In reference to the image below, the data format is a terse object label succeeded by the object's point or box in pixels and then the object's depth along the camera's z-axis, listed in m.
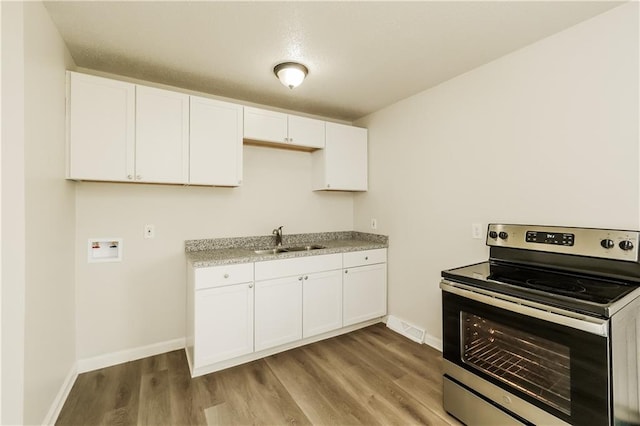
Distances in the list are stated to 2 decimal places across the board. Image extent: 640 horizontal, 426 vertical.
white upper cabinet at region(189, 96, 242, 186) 2.35
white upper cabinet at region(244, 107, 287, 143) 2.58
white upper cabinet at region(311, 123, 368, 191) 3.06
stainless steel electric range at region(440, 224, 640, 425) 1.24
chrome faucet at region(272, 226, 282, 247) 2.99
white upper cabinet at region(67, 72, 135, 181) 1.97
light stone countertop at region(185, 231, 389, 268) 2.31
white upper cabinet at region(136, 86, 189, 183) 2.16
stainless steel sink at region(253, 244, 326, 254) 2.82
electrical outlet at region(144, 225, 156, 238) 2.46
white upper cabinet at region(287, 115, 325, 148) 2.82
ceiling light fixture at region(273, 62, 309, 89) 2.16
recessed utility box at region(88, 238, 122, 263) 2.29
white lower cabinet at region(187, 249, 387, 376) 2.19
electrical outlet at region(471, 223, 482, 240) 2.26
